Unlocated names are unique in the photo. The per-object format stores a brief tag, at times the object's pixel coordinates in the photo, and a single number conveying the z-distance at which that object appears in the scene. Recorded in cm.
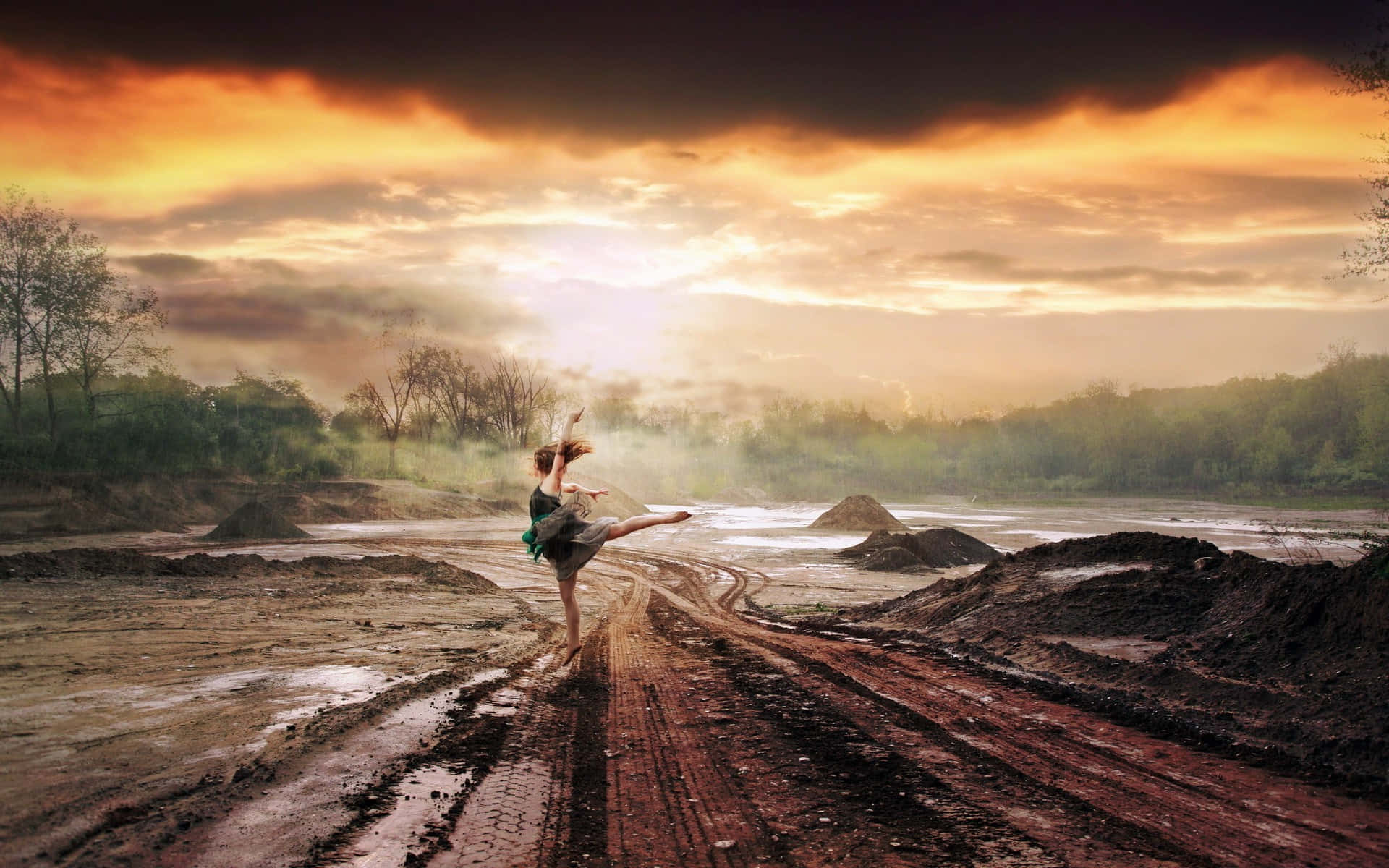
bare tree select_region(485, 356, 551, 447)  8038
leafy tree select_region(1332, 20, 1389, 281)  1506
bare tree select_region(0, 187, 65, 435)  4022
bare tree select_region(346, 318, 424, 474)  7238
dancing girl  851
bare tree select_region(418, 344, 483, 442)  7656
